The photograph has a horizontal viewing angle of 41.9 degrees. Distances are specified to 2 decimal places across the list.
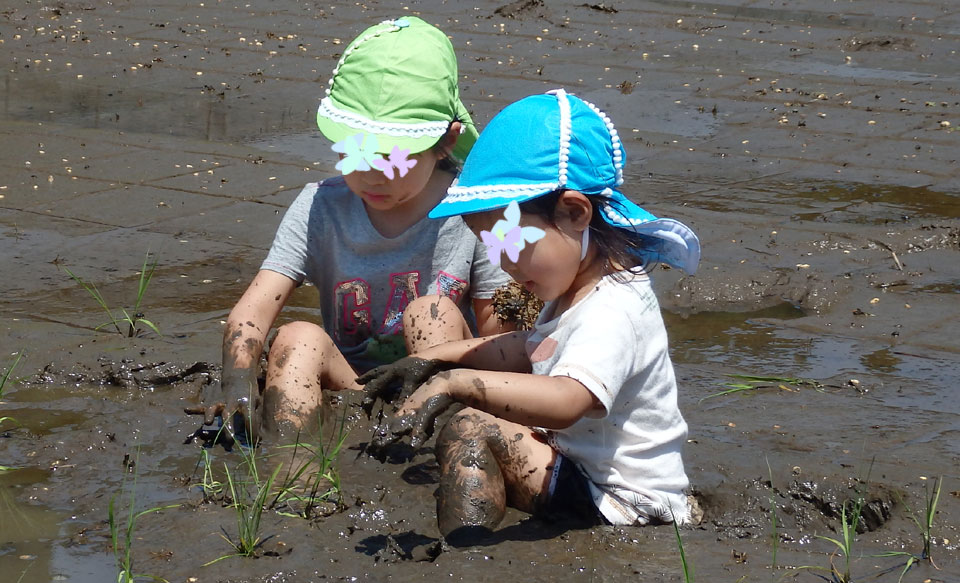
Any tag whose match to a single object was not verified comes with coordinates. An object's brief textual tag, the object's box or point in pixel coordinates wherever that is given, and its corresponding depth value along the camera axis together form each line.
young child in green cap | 3.31
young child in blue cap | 2.61
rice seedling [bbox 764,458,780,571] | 2.50
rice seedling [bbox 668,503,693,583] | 2.36
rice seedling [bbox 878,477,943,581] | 2.65
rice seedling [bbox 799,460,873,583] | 2.53
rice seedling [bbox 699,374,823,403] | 3.97
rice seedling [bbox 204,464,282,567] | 2.66
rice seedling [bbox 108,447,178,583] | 2.55
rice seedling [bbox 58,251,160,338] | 4.20
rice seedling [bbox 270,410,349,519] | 2.87
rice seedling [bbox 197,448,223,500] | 2.98
